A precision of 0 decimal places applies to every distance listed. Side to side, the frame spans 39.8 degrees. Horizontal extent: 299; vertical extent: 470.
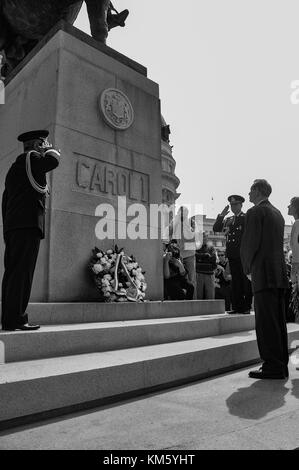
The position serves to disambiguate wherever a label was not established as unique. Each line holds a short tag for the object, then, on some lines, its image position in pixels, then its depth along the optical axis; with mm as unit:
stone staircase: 2971
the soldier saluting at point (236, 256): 7164
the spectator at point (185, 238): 8312
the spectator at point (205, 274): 8677
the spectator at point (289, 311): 8608
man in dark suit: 4266
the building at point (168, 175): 65500
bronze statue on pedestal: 7199
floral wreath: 5707
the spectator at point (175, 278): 7684
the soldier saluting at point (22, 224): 4023
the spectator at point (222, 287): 10742
